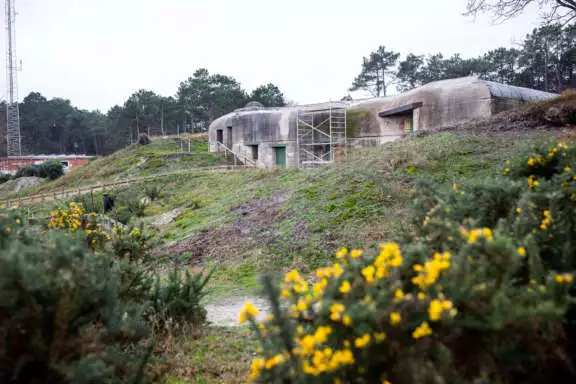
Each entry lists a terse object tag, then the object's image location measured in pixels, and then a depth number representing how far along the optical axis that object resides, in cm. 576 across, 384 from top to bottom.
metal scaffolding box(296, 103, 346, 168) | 2405
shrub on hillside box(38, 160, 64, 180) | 3416
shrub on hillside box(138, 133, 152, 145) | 3694
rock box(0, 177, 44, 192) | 3142
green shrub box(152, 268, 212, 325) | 425
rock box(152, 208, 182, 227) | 1366
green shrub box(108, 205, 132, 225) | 1185
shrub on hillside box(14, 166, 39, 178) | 3458
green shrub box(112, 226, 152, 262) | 582
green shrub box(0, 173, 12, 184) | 3536
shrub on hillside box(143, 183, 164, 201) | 1822
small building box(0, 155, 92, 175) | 4444
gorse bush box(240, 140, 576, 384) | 171
